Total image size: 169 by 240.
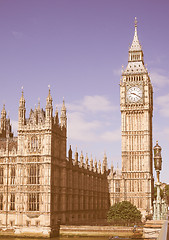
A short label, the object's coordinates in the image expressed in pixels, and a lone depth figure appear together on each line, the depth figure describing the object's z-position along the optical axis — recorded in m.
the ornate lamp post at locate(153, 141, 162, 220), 42.62
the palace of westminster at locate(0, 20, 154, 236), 76.50
